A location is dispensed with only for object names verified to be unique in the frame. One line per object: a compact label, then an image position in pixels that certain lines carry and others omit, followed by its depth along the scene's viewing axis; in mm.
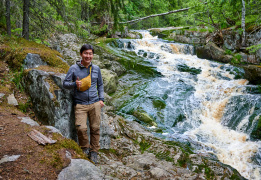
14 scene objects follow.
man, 3508
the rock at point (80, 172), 2311
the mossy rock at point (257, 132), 7227
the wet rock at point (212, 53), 15408
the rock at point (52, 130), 3174
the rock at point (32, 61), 4980
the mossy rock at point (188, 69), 13181
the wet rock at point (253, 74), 10069
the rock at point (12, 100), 4258
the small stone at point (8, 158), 2241
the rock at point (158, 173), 3904
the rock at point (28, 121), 3444
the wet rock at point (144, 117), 8273
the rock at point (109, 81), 10091
